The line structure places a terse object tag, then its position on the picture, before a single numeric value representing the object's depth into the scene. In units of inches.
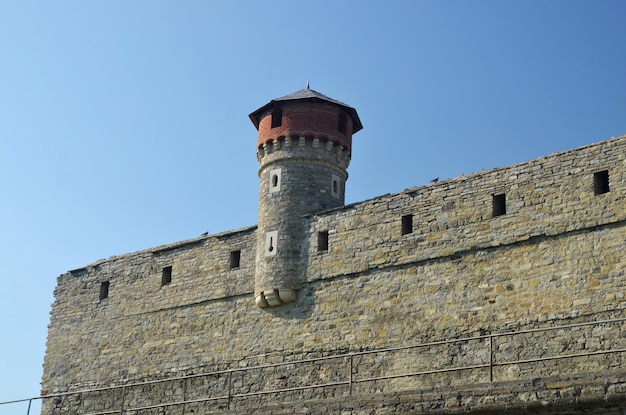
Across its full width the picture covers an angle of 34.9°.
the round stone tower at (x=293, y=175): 1016.9
